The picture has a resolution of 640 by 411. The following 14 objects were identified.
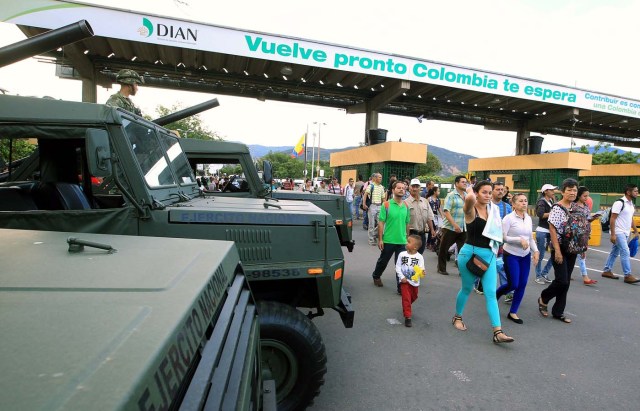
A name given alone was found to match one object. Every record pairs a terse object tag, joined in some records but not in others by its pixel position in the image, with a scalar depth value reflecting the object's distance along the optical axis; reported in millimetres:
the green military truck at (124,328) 638
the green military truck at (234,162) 5203
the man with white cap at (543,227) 6367
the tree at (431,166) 93469
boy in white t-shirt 4332
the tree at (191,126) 27247
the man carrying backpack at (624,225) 6711
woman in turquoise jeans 3953
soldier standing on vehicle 3876
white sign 10000
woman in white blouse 4555
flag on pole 26234
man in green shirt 5562
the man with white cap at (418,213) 6430
